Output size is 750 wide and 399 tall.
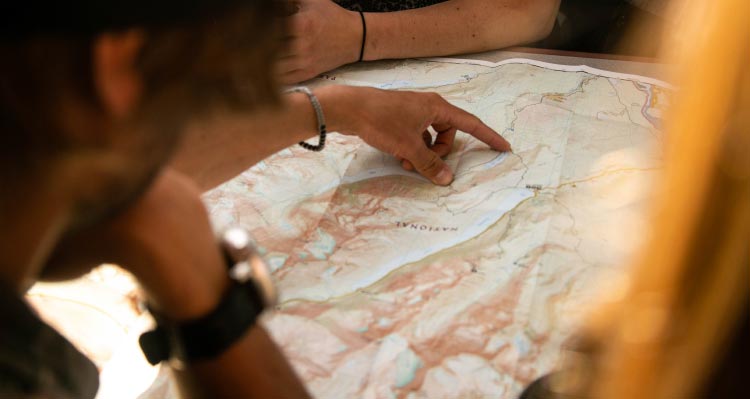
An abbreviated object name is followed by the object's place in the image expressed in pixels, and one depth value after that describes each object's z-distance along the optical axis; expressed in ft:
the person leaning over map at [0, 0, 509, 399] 1.14
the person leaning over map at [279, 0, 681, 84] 4.89
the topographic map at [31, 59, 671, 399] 2.72
